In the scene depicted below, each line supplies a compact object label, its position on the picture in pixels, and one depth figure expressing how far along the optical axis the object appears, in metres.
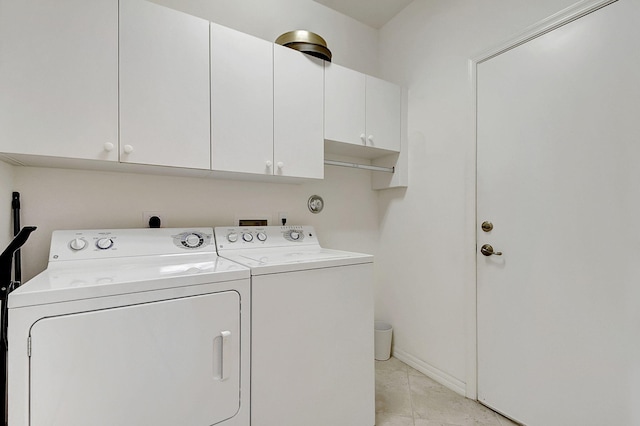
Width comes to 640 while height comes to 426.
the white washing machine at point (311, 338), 1.27
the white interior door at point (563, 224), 1.26
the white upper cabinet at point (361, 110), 1.94
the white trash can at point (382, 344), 2.37
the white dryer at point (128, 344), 0.90
